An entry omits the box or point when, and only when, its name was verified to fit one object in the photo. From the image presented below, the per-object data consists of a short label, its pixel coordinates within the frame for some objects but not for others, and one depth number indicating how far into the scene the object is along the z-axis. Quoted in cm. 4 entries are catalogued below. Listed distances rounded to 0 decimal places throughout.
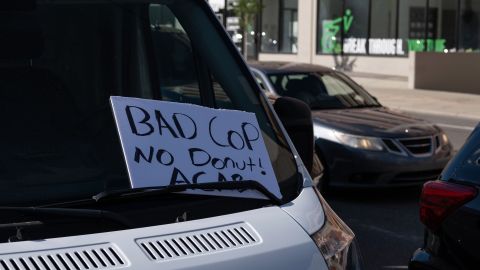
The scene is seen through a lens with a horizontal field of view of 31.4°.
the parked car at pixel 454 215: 402
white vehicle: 258
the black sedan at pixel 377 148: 927
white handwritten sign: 289
